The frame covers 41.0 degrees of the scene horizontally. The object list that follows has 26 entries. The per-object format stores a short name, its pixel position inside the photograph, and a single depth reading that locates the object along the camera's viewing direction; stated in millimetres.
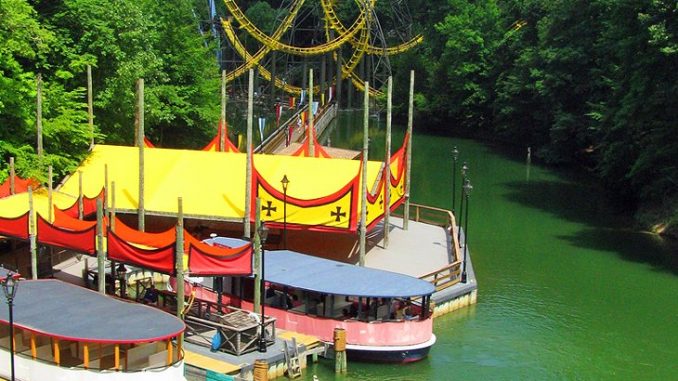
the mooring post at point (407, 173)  38556
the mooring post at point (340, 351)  24609
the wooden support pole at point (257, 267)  25203
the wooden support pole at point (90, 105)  36250
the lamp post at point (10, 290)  18500
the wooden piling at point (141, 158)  29312
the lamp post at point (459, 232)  36700
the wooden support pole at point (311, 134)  40969
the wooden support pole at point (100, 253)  24644
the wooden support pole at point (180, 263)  23641
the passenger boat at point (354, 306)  25297
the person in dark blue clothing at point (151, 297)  26734
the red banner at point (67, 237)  25947
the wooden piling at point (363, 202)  31406
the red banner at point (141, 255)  24219
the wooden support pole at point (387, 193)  35094
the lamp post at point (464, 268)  32031
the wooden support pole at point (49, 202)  28625
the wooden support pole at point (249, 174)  28891
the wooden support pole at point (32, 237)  26094
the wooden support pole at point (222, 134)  37916
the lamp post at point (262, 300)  23270
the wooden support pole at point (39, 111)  30930
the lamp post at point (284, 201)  31859
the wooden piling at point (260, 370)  22734
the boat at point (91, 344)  20359
